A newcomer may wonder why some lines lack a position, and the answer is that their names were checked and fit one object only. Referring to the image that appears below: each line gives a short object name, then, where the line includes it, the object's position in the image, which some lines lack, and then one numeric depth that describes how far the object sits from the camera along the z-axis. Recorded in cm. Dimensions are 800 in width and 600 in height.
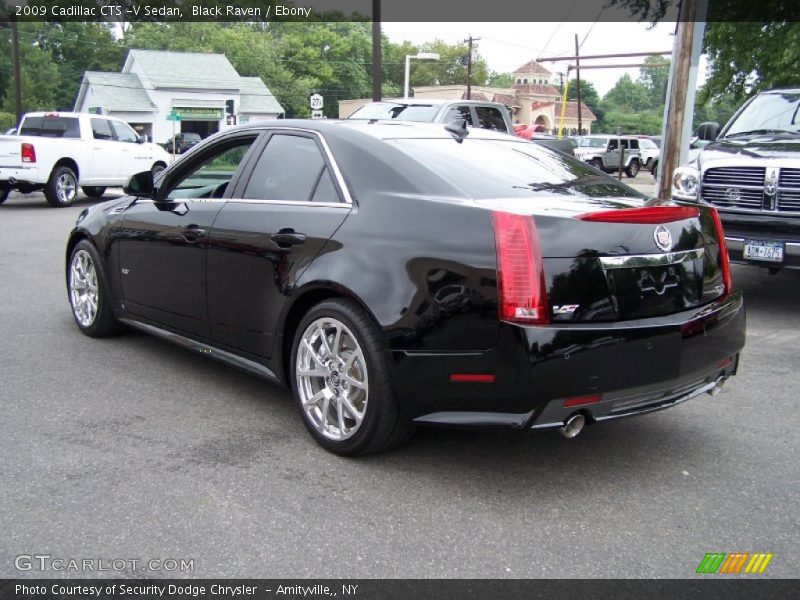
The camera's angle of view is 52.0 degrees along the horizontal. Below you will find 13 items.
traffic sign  2422
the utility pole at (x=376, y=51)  2384
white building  5809
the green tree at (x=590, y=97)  12264
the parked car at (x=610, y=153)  3978
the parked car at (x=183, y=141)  4232
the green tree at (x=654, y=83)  14425
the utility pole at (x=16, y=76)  3931
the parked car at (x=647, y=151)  4178
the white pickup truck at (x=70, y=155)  1655
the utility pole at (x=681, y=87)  1146
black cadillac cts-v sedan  338
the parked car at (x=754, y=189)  706
